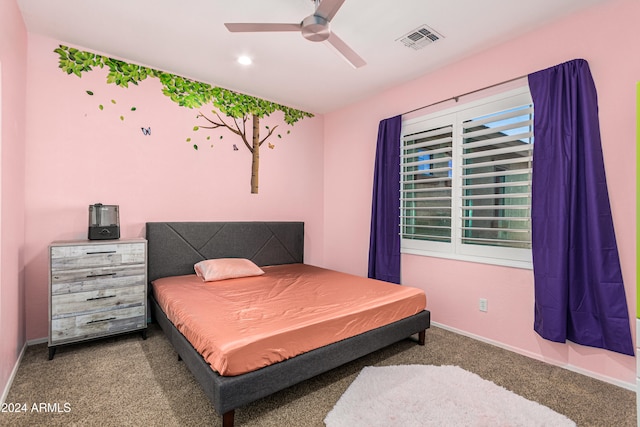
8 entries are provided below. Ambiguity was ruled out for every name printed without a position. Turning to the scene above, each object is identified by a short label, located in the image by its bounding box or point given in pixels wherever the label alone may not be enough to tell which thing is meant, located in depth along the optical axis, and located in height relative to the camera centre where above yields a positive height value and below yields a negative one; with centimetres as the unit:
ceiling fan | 196 +130
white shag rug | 178 -119
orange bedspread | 175 -70
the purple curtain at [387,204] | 366 +14
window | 271 +35
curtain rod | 274 +123
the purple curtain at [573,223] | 218 -5
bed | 167 -86
